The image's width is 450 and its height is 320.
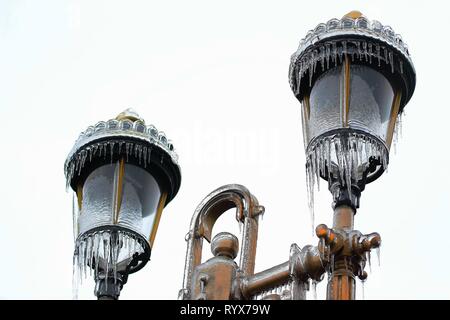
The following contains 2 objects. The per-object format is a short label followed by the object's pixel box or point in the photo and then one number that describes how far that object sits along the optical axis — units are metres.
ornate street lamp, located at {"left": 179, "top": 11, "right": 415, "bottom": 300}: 8.80
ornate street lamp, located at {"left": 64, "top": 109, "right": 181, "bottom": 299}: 10.30
